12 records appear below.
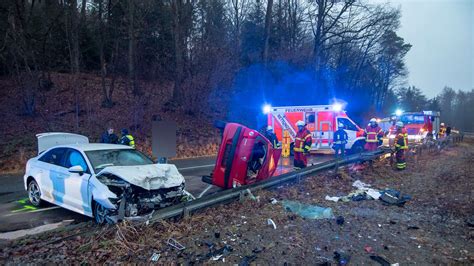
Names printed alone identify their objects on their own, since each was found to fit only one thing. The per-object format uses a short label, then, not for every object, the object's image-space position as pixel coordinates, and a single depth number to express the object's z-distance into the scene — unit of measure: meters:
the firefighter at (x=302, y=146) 10.34
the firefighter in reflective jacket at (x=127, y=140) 10.98
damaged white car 5.64
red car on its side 7.79
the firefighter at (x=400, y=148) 11.52
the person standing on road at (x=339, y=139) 13.82
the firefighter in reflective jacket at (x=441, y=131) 29.98
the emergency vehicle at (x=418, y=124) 23.86
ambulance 16.31
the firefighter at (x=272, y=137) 12.09
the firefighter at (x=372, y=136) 13.93
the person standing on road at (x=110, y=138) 11.68
